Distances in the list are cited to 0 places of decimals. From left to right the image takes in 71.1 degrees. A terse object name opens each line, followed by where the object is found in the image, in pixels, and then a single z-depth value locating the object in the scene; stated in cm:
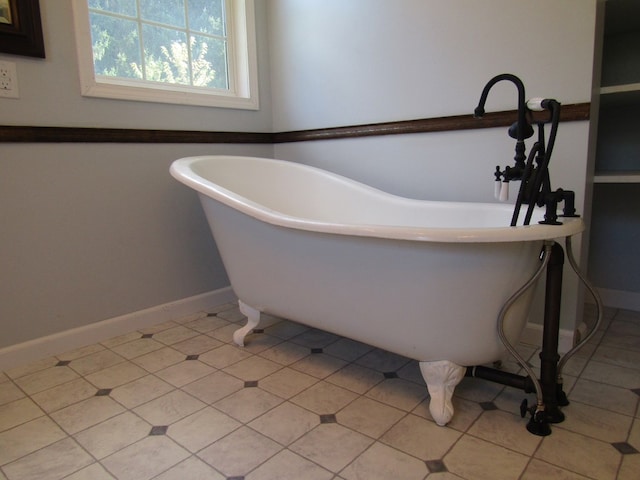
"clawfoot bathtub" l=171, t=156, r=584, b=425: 118
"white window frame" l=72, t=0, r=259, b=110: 184
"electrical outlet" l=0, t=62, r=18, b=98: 164
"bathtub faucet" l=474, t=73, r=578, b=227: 118
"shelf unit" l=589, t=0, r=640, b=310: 198
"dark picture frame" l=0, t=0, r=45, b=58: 162
